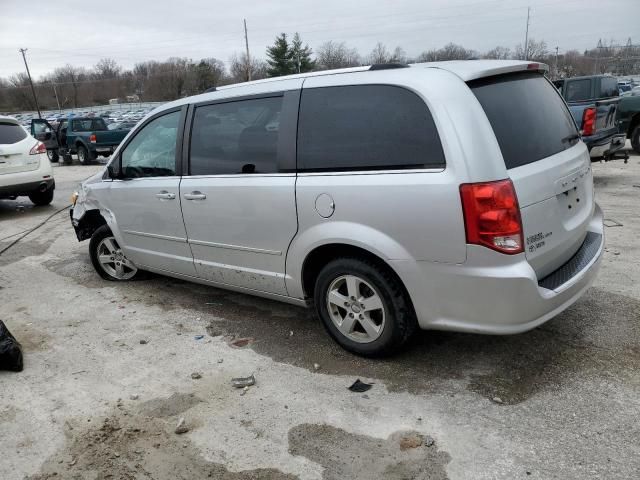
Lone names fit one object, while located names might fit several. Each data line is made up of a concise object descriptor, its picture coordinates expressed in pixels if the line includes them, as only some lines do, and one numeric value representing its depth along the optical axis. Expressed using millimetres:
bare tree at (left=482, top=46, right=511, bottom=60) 64250
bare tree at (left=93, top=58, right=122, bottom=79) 96312
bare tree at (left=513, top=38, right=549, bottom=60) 76875
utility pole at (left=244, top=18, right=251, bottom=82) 57175
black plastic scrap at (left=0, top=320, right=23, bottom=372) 3615
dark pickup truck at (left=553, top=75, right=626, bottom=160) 8828
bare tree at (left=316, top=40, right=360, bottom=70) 69875
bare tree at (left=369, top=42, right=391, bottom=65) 73669
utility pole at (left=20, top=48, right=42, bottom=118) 64938
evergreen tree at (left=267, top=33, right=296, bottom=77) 66188
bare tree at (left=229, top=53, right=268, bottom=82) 76531
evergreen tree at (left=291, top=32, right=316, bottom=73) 66938
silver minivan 2803
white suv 9297
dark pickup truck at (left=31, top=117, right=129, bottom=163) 19734
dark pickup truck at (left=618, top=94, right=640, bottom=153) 11939
